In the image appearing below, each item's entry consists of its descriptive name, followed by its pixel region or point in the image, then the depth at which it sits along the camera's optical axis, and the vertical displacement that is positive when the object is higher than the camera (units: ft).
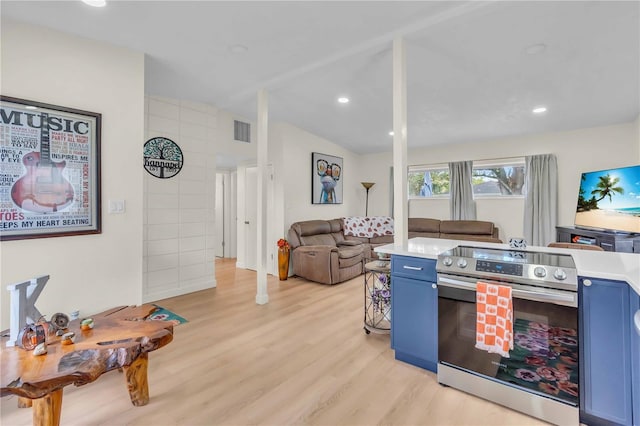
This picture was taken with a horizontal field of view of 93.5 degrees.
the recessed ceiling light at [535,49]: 8.51 +4.76
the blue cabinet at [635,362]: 4.85 -2.42
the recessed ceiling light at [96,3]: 6.84 +4.87
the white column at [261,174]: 12.31 +1.67
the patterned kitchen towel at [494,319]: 5.71 -2.02
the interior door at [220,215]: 22.13 -0.04
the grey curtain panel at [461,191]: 18.69 +1.43
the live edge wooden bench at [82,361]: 4.40 -2.37
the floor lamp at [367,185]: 21.89 +2.14
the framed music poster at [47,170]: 7.02 +1.12
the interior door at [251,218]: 17.85 -0.22
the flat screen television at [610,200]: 11.48 +0.56
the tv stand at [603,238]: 10.81 -1.00
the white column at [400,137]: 8.61 +2.24
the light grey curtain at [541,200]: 16.02 +0.73
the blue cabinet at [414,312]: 7.16 -2.44
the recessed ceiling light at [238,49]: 9.07 +5.09
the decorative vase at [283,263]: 16.03 -2.60
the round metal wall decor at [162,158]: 12.42 +2.44
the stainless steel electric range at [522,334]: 5.44 -2.37
